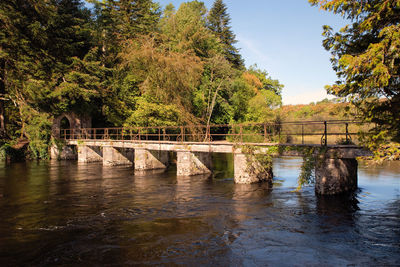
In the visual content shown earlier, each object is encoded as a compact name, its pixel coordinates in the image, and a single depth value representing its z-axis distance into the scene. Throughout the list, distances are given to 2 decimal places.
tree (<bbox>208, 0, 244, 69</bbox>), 53.44
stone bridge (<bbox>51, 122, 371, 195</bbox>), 13.23
